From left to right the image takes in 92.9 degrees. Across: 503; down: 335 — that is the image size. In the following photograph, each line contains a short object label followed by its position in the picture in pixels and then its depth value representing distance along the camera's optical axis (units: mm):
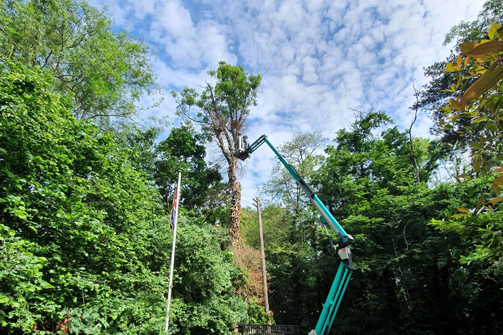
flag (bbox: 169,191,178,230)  6097
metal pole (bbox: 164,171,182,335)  5419
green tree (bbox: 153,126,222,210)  13891
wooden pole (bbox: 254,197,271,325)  10234
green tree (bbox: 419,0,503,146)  9031
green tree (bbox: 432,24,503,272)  596
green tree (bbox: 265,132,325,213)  17172
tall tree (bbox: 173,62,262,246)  15211
